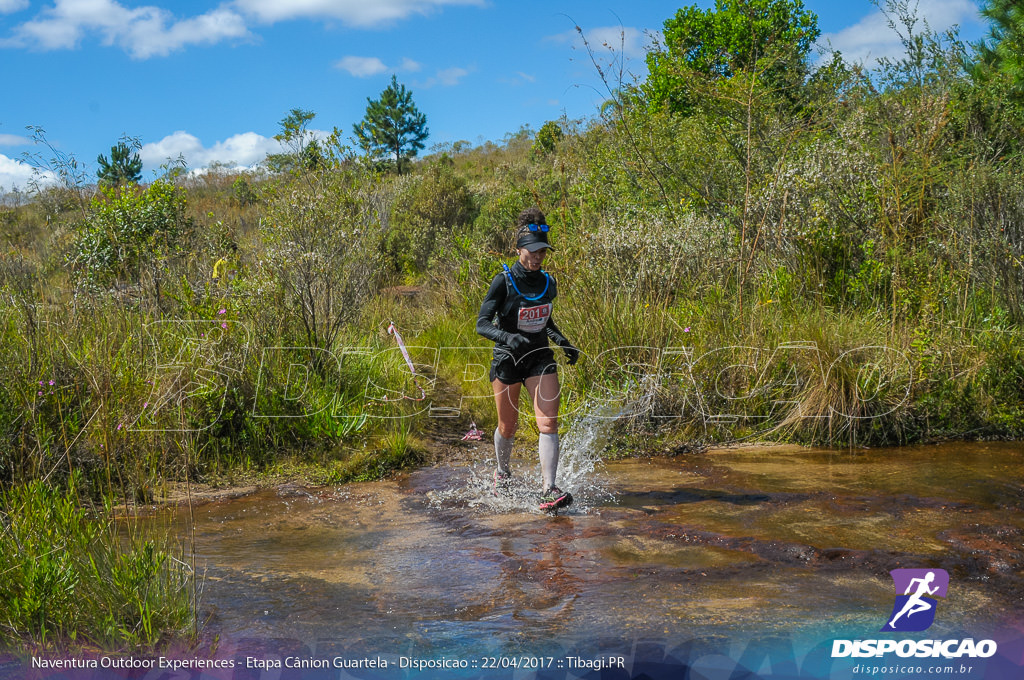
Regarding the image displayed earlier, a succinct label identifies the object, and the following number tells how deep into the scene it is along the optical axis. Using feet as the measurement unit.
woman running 17.75
